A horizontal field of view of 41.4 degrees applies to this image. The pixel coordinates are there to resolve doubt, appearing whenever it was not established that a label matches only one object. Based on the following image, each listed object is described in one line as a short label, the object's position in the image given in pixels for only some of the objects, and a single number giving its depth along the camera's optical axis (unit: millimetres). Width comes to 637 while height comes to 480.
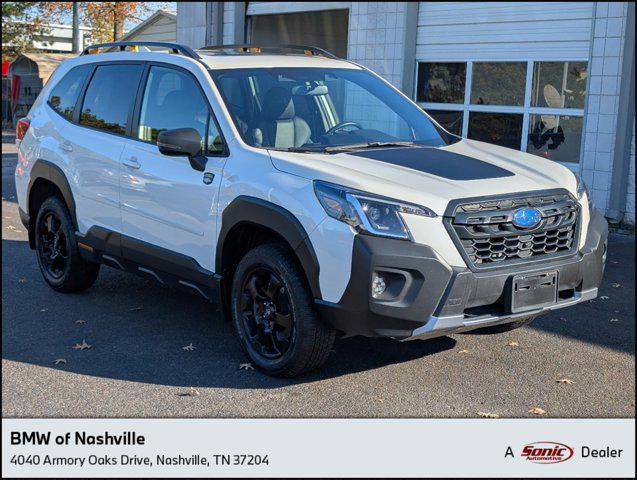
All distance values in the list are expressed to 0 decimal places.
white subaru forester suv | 4336
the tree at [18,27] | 35500
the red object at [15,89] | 28250
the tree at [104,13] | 28359
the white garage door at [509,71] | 11000
